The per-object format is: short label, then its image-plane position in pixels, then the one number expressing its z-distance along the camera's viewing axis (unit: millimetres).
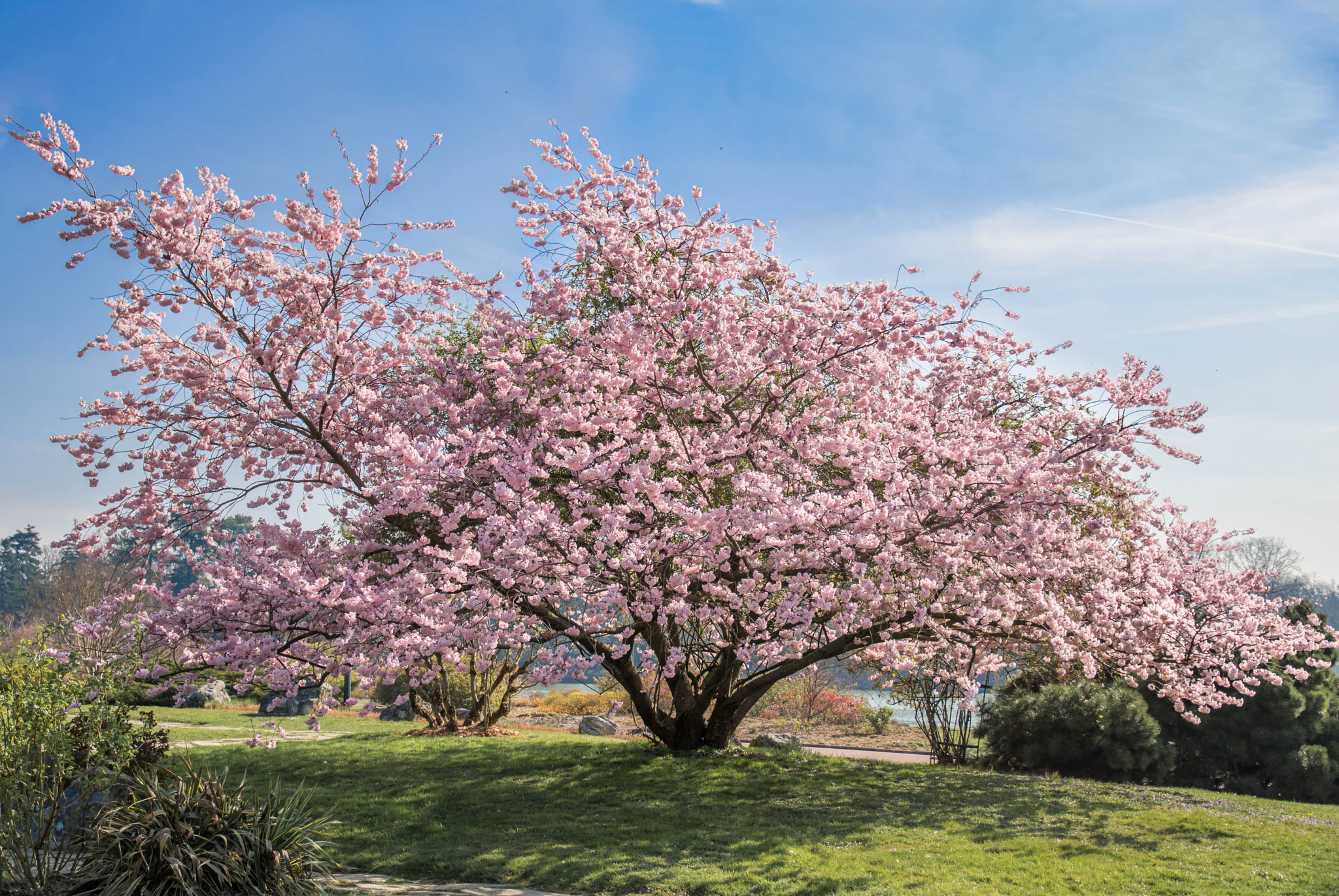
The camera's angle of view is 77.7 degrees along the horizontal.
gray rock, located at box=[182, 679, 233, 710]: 23281
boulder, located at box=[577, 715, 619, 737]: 18953
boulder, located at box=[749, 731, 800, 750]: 15867
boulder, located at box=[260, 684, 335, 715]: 21175
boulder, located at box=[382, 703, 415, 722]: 22109
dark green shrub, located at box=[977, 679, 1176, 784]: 13594
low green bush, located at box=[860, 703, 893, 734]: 20828
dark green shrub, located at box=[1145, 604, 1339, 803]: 13758
